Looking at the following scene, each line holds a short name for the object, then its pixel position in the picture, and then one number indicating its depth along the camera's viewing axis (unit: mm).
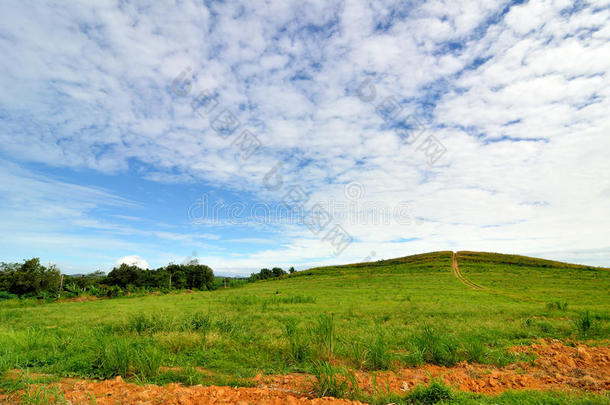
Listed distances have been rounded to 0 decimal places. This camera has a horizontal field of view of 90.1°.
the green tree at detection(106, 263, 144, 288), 41094
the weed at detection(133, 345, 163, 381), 5574
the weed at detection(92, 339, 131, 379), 5816
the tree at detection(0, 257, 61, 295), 31547
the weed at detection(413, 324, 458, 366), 6551
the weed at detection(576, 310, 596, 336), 9203
